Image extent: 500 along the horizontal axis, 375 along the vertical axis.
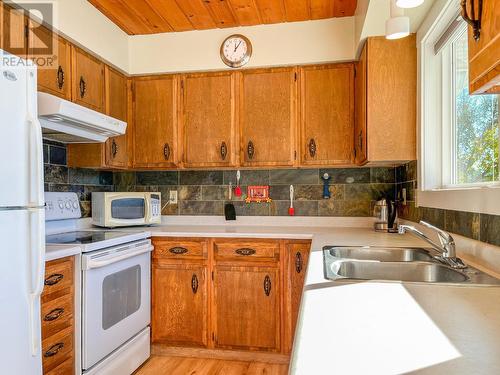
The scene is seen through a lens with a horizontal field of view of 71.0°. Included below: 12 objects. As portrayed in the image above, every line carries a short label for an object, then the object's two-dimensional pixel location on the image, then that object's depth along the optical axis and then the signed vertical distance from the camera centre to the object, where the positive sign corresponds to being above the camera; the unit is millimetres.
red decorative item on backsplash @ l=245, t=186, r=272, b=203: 2949 -57
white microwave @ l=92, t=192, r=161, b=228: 2543 -150
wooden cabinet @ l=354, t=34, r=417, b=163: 2160 +532
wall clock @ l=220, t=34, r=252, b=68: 2664 +1058
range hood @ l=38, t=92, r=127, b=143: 1775 +379
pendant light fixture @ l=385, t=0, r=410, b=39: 1393 +649
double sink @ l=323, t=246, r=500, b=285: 1216 -323
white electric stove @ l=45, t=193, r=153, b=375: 1855 -589
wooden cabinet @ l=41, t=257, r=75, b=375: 1609 -616
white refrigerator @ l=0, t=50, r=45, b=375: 1321 -119
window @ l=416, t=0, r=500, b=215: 1438 +303
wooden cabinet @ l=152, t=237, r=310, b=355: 2361 -718
